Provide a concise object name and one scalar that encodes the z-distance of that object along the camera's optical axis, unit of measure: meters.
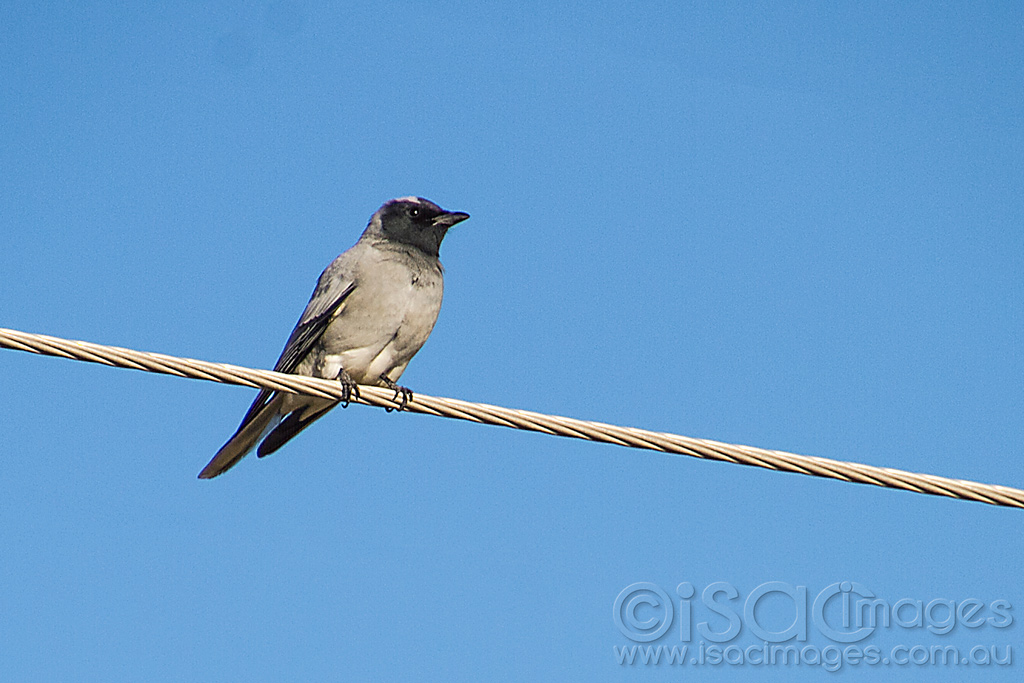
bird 13.73
